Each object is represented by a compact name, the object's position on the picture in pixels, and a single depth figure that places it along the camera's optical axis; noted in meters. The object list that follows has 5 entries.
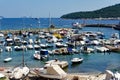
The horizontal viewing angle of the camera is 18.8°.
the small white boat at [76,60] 52.41
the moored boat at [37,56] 56.12
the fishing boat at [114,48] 66.56
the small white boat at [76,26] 138.50
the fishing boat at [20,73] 35.94
